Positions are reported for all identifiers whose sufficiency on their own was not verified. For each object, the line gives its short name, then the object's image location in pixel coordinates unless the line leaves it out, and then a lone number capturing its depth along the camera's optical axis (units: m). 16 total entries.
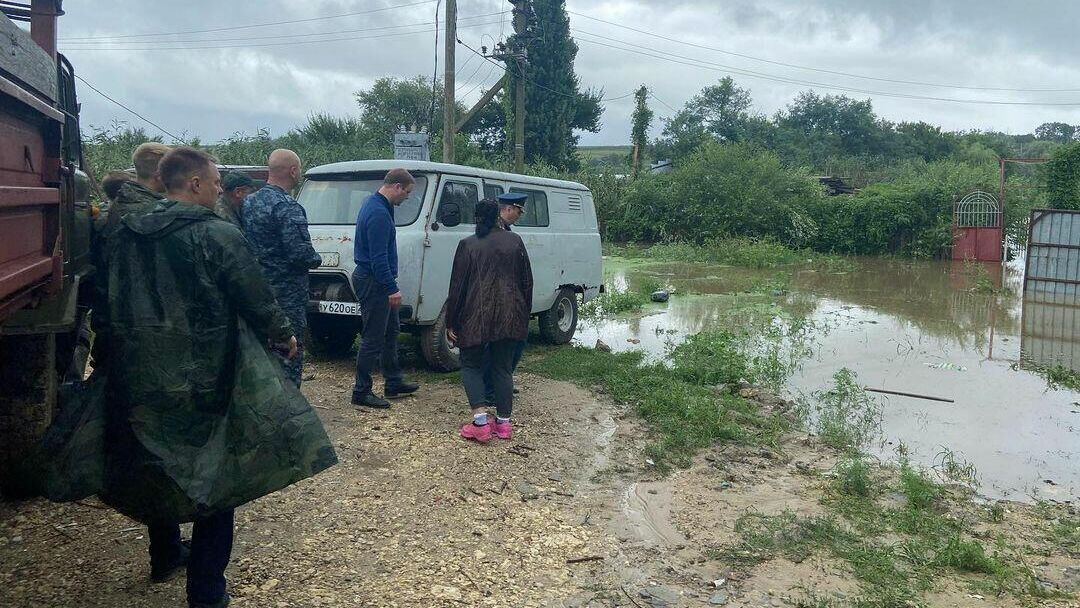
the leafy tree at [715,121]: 62.12
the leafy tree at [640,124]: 41.59
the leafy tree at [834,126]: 65.94
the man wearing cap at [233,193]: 4.64
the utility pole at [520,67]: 21.00
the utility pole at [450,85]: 15.70
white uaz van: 7.15
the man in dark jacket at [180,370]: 2.70
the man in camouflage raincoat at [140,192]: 2.97
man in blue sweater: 5.97
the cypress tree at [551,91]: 40.59
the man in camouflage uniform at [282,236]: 4.89
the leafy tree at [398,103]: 49.97
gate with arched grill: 23.41
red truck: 2.41
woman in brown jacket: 5.54
